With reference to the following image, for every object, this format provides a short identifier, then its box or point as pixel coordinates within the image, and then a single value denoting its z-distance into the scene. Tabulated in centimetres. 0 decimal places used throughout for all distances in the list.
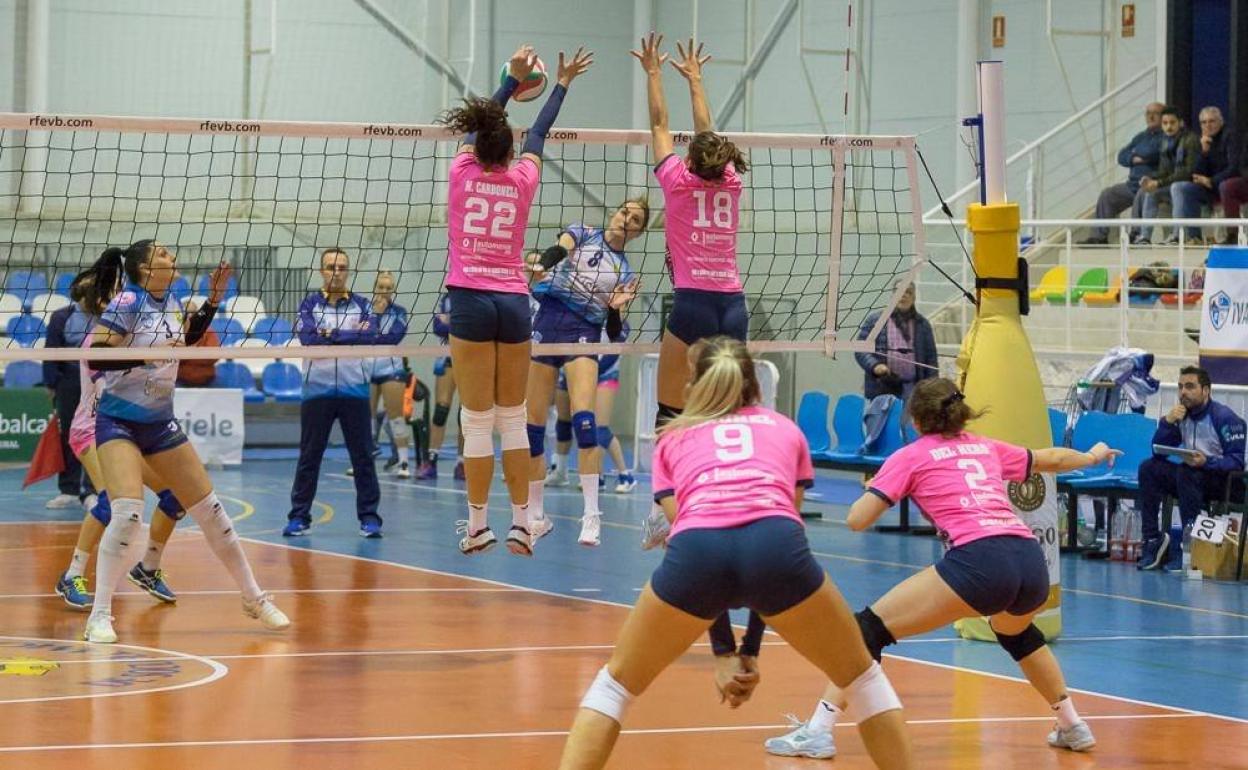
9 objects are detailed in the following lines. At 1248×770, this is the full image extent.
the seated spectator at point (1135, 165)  1834
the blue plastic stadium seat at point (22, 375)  2088
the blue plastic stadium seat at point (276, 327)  2181
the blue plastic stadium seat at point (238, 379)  2191
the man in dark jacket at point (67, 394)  1526
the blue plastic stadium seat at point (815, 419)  1710
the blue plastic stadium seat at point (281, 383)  2247
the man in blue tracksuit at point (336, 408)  1412
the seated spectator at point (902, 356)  1664
